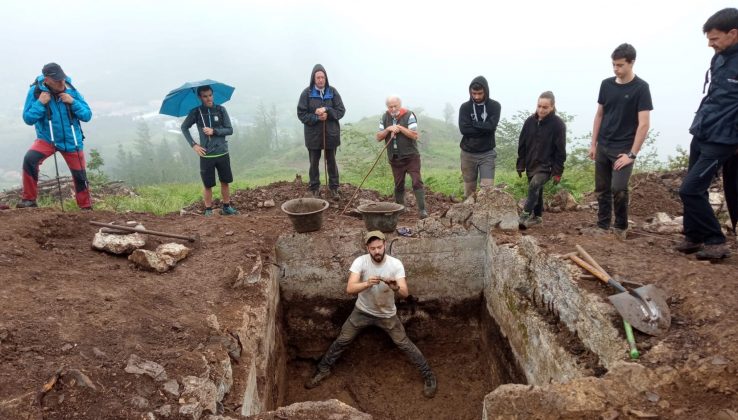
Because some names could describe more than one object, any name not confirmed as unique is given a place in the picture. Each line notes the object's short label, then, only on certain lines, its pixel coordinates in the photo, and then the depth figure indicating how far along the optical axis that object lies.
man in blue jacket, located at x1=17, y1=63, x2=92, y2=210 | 4.92
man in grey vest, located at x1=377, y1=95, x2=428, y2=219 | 5.31
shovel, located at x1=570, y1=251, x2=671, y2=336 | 3.04
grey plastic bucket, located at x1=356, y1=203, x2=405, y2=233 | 5.18
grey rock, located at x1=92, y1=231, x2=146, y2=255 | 4.38
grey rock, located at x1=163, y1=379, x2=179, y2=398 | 2.61
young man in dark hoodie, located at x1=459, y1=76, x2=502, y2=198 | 5.08
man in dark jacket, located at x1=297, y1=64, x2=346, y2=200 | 5.82
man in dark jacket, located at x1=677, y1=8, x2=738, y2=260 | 3.28
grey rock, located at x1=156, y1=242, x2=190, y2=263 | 4.41
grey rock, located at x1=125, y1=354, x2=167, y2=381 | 2.67
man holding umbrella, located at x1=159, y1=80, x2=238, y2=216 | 5.69
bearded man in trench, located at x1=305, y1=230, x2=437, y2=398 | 4.48
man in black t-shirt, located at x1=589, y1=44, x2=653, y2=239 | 4.12
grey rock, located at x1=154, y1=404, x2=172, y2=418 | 2.46
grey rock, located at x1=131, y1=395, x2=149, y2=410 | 2.45
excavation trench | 4.71
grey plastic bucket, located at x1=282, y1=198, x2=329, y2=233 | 5.14
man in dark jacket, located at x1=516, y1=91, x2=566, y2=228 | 4.79
